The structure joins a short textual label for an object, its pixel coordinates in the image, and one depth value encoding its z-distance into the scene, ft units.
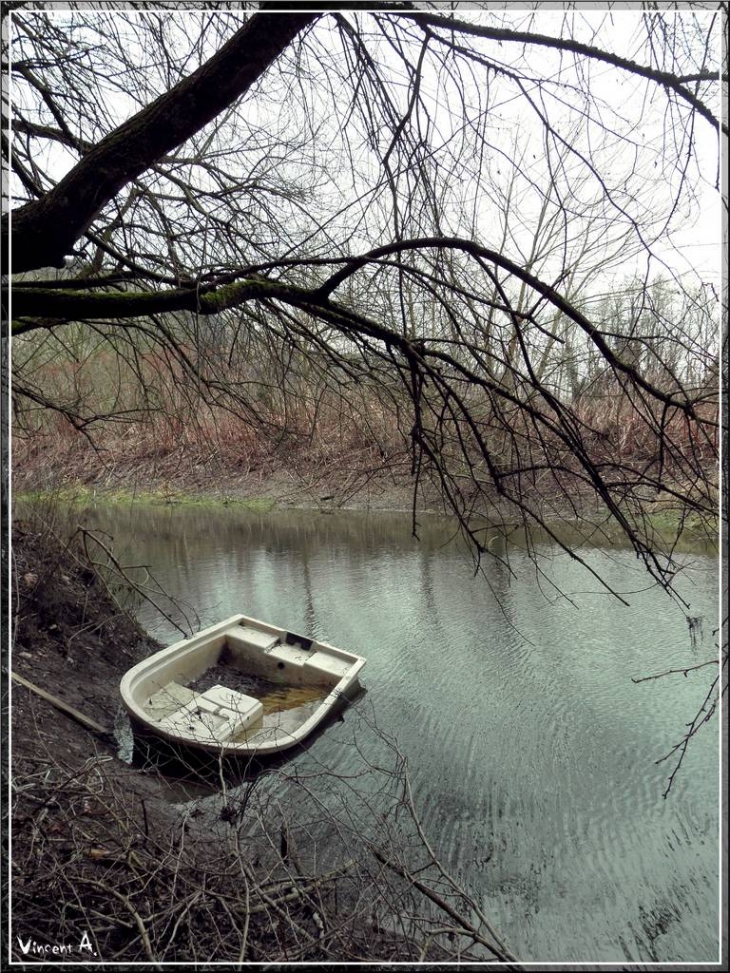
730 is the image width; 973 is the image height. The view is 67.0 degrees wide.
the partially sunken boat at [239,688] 9.30
